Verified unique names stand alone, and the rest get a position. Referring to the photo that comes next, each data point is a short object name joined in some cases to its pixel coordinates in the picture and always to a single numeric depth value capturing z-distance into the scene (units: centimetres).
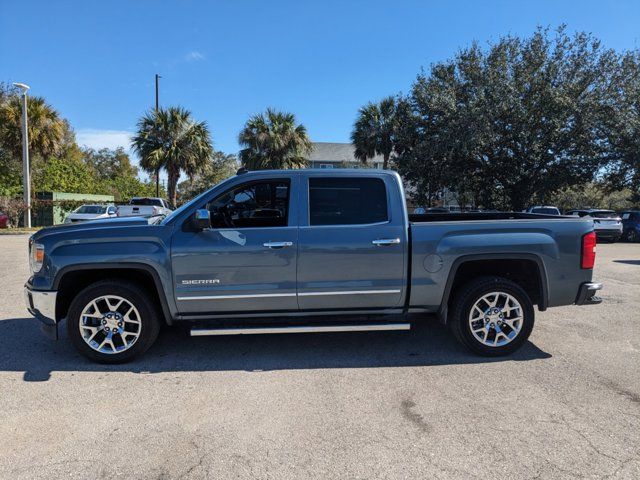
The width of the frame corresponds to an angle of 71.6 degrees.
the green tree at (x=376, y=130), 3081
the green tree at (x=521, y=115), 2212
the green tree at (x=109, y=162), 6288
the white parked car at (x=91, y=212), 2055
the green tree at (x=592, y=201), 5123
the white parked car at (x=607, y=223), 1977
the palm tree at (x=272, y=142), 3002
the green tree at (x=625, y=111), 2209
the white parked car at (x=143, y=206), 2122
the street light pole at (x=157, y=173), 2747
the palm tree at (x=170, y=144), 2691
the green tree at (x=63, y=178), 3268
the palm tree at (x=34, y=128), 2386
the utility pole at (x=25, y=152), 2080
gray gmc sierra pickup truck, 432
